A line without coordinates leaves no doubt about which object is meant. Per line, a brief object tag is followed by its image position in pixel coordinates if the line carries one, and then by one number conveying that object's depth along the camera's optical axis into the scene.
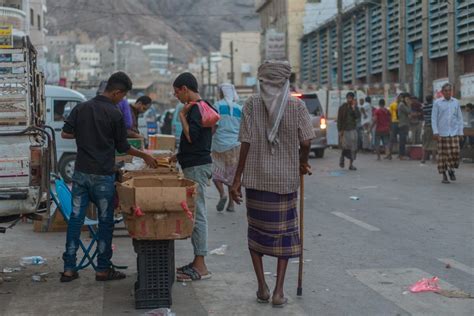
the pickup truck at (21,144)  6.60
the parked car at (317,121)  25.50
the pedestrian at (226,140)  11.37
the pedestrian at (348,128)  19.86
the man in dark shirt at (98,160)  7.04
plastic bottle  8.12
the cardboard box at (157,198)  6.23
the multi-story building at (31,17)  24.81
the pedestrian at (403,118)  23.80
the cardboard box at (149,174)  7.19
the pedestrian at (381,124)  23.75
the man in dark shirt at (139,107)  12.50
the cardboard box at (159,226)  6.26
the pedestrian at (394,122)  24.35
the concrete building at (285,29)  57.03
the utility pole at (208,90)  86.38
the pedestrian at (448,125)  15.10
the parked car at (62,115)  18.54
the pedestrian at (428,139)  21.53
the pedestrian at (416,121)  25.02
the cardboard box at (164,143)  12.53
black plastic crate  6.28
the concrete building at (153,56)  185.16
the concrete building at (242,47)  123.12
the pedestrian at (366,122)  28.39
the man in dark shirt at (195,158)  7.36
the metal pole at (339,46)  36.94
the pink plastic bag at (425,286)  6.84
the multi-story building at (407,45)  28.23
